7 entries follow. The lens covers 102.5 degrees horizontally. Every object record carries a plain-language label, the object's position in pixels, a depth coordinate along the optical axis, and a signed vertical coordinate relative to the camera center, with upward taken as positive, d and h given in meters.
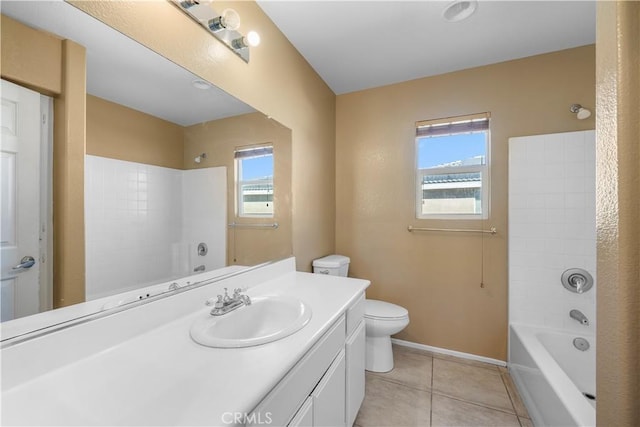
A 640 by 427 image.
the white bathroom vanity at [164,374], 0.56 -0.43
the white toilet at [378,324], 1.92 -0.84
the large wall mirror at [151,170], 0.82 +0.18
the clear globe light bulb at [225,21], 1.19 +0.90
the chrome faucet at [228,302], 1.07 -0.40
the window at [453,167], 2.22 +0.40
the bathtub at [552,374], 1.18 -0.95
